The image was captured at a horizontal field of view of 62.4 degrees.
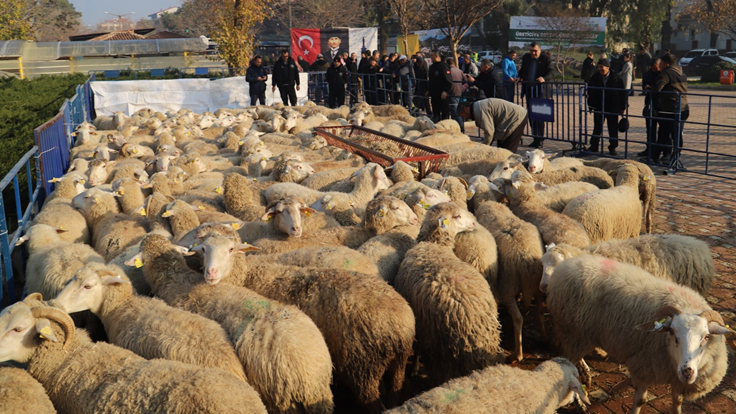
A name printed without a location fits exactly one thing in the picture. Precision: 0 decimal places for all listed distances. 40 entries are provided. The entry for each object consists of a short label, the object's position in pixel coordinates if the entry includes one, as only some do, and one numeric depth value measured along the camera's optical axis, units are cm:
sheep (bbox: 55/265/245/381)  346
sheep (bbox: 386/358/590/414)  299
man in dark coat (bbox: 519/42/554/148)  1234
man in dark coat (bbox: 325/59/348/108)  1856
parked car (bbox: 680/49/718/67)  3466
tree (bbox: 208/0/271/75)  2484
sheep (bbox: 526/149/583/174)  753
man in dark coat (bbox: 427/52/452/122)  1343
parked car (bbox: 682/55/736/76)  3052
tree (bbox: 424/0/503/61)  2431
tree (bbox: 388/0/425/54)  2768
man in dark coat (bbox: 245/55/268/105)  1844
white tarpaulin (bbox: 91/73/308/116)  1830
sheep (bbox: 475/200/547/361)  486
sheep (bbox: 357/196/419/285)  491
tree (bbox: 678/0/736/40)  3254
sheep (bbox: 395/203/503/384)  395
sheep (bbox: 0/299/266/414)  294
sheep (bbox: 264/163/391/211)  689
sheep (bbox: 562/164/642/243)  589
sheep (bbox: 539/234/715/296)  461
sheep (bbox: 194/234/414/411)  374
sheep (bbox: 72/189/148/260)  573
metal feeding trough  825
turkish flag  2675
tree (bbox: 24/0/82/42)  4920
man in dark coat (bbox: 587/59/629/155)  1086
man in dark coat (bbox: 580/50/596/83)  1600
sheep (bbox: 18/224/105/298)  479
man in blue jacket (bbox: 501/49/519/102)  1305
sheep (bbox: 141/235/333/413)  338
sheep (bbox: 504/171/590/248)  526
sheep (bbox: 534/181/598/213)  656
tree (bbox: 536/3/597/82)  3550
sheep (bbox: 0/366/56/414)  320
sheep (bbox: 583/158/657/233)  695
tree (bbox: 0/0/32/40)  3509
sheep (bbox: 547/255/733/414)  341
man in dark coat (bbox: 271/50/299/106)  1806
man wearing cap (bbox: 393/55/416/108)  1673
